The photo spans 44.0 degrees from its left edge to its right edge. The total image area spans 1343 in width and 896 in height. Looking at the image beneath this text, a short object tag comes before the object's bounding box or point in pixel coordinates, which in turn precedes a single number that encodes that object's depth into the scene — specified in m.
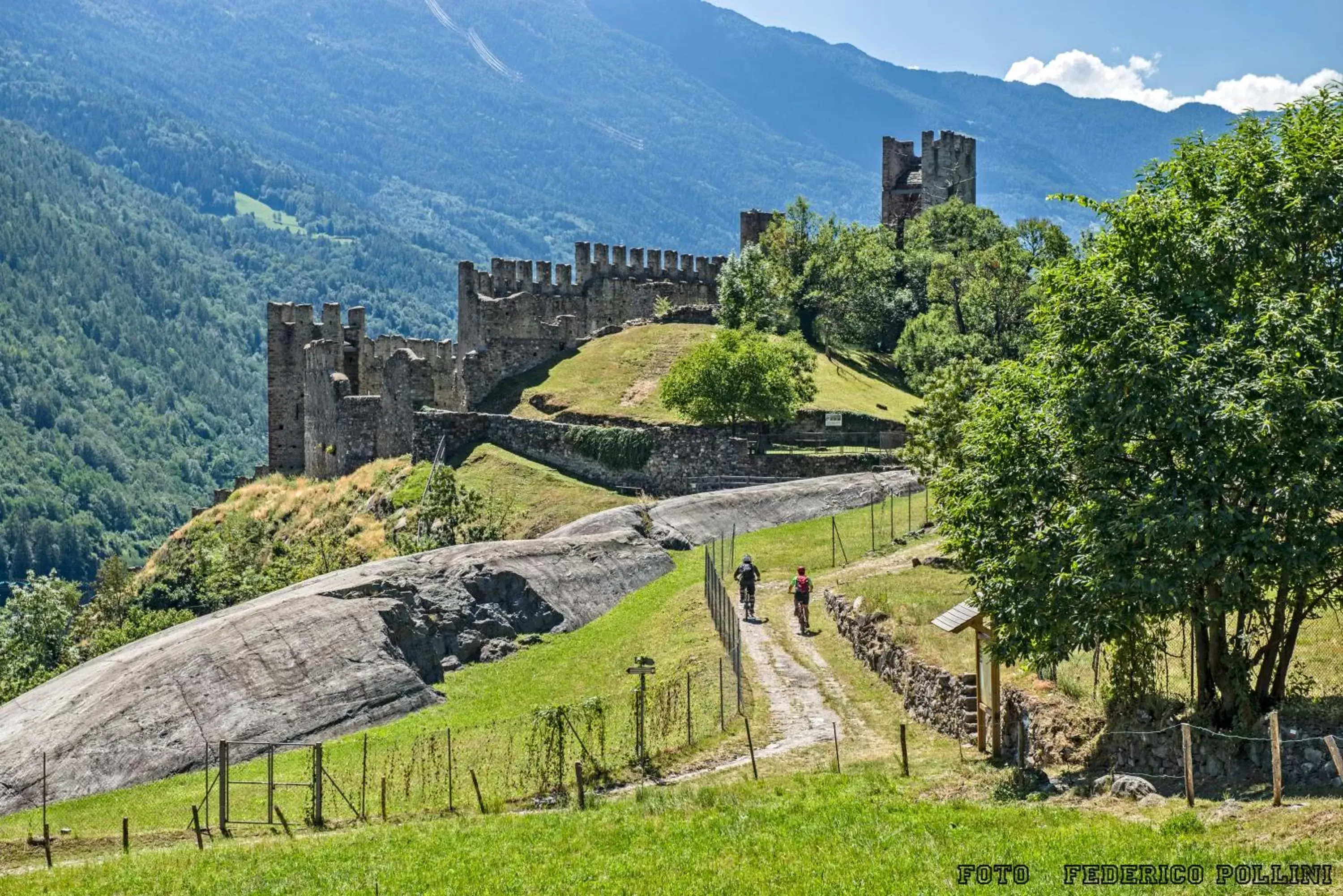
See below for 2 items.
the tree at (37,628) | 66.94
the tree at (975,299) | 78.12
